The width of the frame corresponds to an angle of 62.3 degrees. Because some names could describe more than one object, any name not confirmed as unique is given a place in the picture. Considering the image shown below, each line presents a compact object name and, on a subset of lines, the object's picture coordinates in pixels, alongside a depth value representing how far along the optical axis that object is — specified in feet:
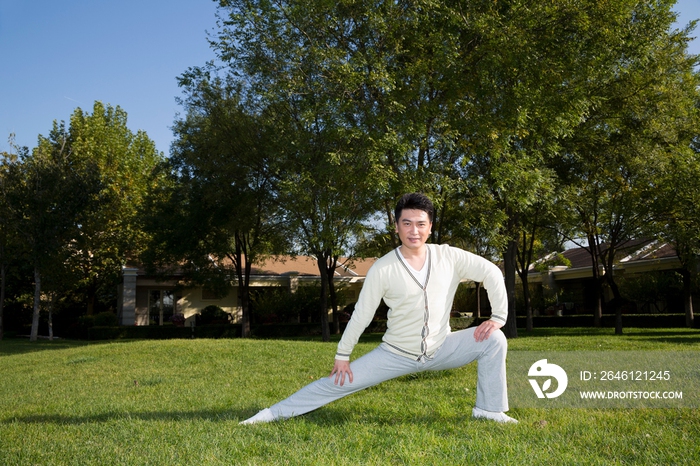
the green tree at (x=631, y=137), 55.67
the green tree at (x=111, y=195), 103.40
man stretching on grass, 14.25
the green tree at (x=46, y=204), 79.66
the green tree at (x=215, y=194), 68.28
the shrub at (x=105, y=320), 91.87
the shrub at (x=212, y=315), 102.22
